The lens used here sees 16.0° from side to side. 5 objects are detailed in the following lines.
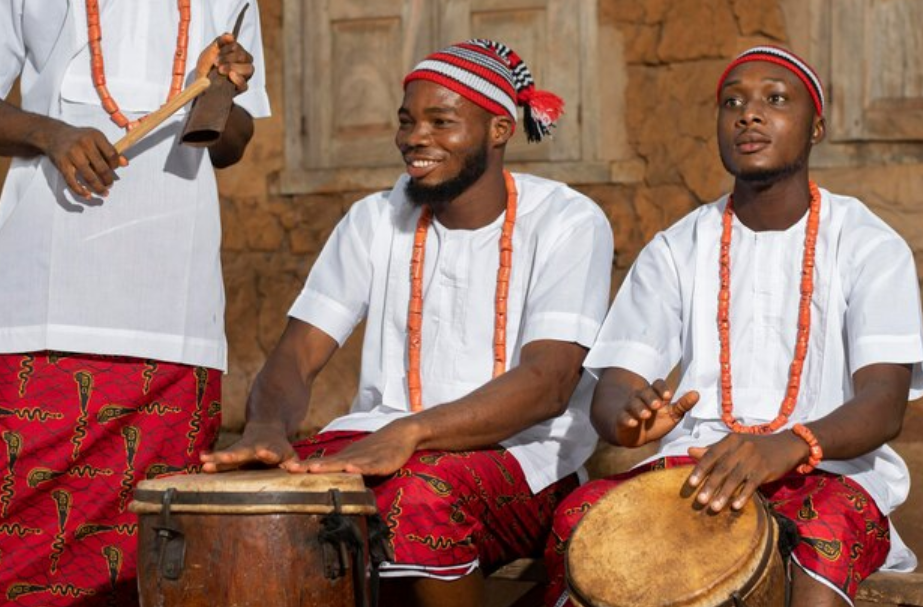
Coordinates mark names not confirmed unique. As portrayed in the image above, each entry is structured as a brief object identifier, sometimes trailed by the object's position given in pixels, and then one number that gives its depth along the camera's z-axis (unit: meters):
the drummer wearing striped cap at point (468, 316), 8.05
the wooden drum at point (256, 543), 6.77
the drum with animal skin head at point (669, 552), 6.46
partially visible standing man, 7.89
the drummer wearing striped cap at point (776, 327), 7.55
